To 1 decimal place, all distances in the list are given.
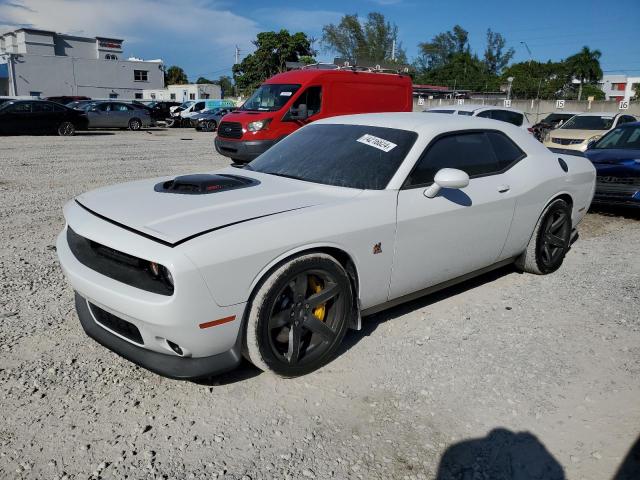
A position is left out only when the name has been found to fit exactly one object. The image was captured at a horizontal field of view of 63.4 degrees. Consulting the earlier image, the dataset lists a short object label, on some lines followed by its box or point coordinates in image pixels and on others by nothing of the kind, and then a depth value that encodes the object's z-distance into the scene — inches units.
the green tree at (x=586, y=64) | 2711.6
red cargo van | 454.6
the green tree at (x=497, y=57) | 3085.6
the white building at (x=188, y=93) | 2239.2
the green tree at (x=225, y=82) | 4188.5
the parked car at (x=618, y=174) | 280.8
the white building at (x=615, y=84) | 3790.4
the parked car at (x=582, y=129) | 492.4
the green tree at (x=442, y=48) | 3147.1
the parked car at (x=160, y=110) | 1128.8
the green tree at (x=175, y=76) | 3832.2
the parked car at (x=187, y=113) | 1154.0
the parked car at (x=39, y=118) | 701.3
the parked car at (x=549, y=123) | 702.5
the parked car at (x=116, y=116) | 884.6
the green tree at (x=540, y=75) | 2444.6
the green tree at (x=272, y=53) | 2507.4
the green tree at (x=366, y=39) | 2497.5
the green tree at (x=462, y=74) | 2790.4
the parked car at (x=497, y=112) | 512.0
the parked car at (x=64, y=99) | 1114.2
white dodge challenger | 102.3
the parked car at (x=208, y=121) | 1032.8
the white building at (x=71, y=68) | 1971.0
